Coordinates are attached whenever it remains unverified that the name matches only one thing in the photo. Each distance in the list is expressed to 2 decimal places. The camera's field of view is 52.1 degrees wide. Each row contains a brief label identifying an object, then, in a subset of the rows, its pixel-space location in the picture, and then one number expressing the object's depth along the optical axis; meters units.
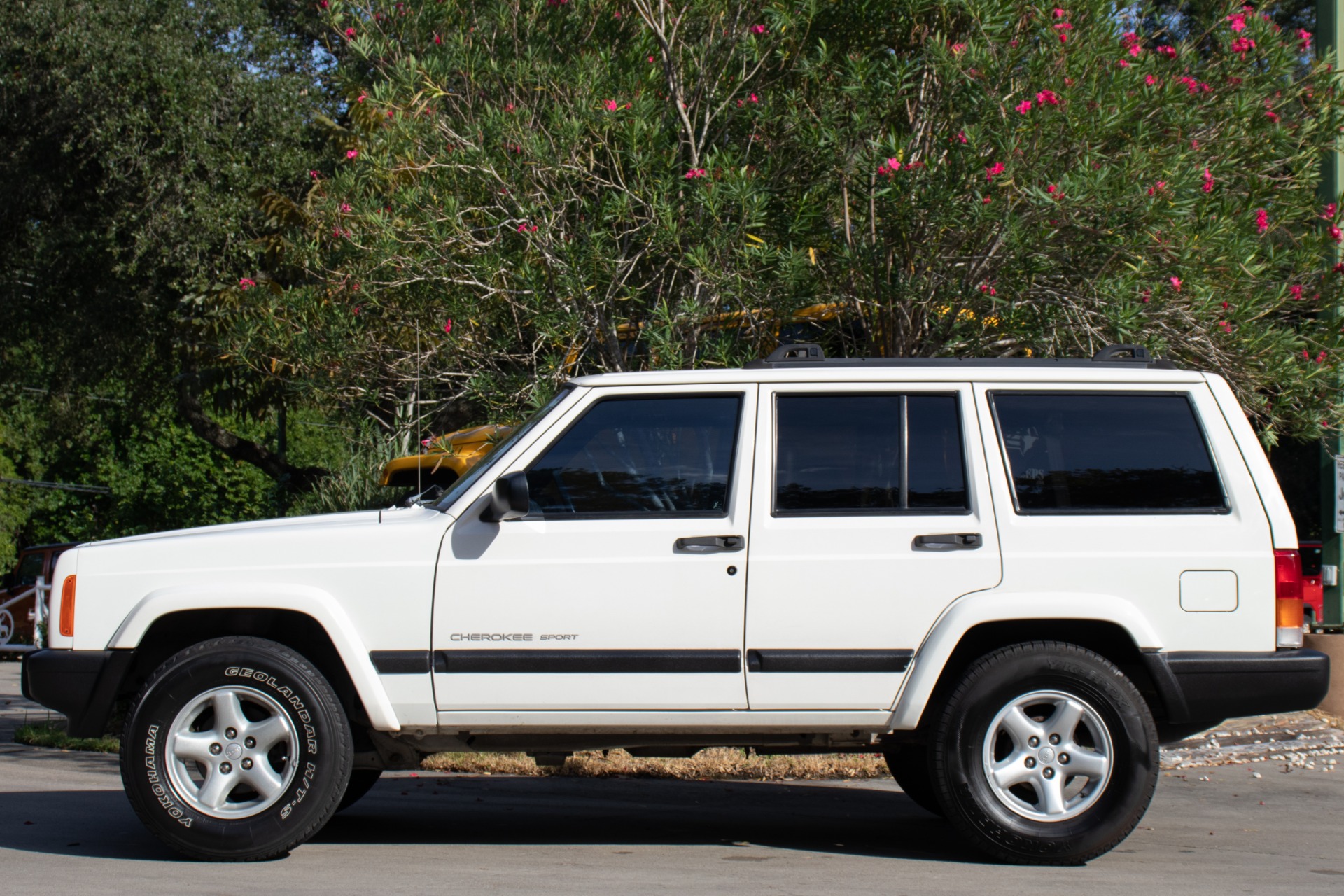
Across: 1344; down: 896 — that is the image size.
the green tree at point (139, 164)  15.59
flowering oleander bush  7.35
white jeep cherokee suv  5.32
